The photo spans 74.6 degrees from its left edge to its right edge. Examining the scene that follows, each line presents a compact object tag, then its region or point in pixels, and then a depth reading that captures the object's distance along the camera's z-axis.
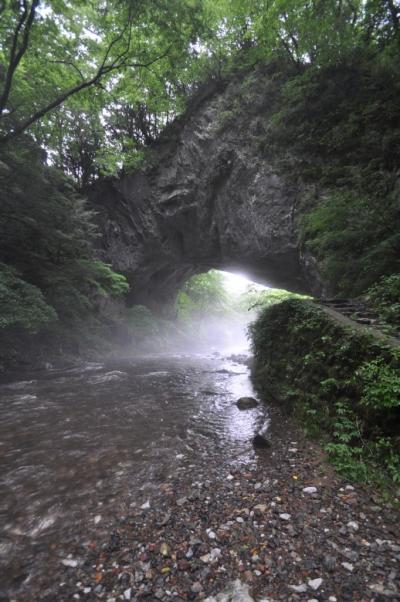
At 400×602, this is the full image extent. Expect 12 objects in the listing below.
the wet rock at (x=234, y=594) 2.02
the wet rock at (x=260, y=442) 4.59
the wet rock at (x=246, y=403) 7.06
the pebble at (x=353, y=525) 2.54
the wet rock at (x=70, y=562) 2.44
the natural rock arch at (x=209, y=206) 15.52
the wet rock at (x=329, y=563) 2.18
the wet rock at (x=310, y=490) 3.17
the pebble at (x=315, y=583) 2.04
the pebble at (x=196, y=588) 2.14
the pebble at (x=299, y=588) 2.03
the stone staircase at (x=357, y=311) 5.29
